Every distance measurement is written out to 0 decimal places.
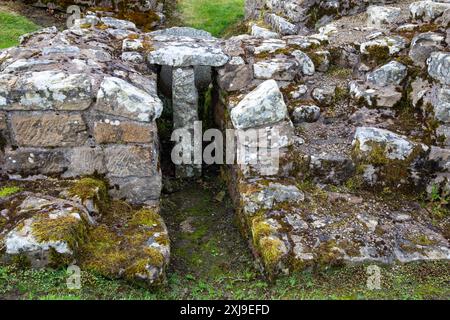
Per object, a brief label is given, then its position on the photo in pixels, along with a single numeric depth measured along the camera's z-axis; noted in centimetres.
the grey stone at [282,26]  880
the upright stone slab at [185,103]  602
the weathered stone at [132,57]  583
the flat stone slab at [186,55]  586
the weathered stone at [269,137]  520
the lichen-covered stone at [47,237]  397
